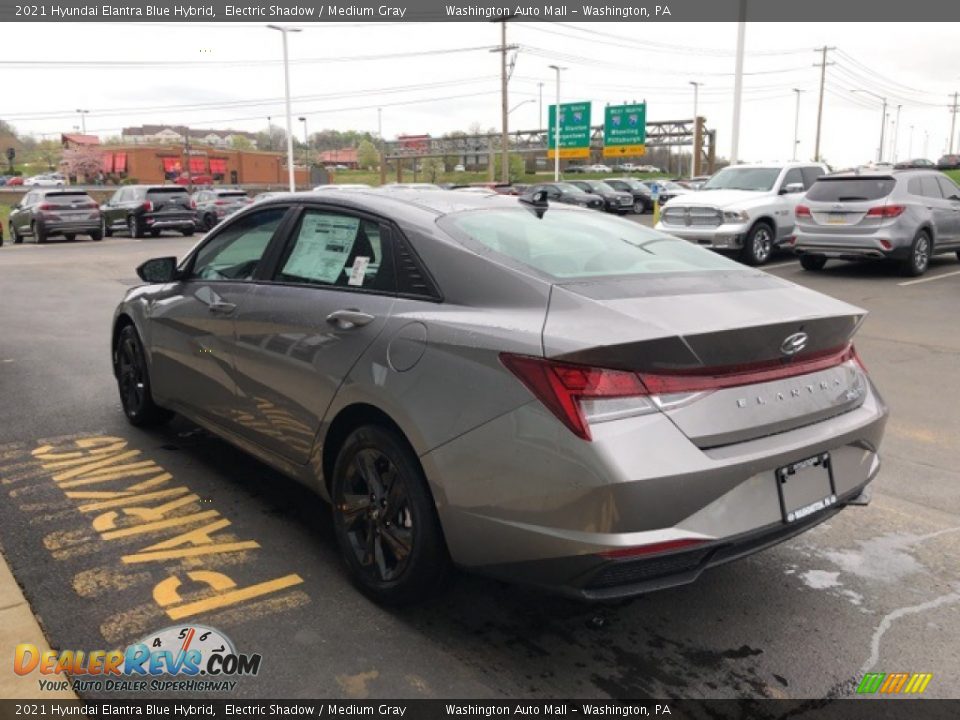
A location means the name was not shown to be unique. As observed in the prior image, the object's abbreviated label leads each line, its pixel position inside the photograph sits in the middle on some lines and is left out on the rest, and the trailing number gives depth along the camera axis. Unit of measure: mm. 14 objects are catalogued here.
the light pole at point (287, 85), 37031
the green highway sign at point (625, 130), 56906
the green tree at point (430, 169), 75688
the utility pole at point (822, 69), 72188
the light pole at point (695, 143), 52941
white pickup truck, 14734
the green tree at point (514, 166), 71662
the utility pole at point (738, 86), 22422
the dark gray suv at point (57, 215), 24719
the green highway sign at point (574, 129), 53688
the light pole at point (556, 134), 51219
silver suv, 13000
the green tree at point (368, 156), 104238
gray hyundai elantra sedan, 2543
